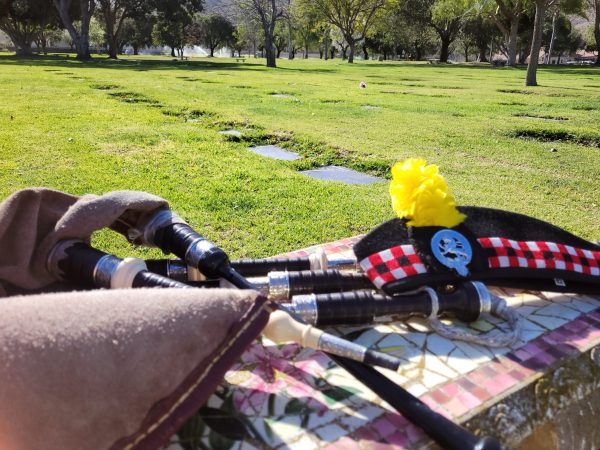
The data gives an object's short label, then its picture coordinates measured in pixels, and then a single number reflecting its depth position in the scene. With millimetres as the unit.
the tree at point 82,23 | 34281
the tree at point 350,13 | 40844
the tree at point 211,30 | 67250
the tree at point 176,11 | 40219
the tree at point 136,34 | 50738
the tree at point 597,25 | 42469
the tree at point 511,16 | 34406
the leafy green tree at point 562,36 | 55144
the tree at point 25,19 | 40062
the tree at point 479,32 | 48031
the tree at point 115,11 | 38906
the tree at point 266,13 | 30016
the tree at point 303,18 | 42897
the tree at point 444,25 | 37625
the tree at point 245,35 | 58159
